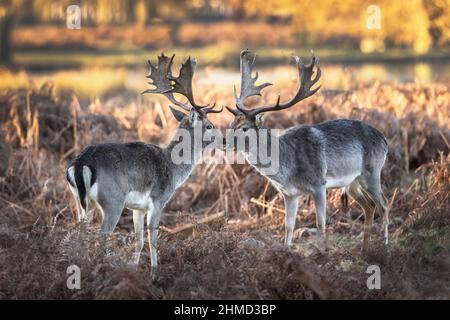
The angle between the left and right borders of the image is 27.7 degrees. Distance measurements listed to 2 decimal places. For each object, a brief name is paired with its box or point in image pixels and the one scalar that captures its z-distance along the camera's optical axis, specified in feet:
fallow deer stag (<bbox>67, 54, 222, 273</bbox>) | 30.07
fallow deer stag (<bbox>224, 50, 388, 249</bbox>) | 34.58
